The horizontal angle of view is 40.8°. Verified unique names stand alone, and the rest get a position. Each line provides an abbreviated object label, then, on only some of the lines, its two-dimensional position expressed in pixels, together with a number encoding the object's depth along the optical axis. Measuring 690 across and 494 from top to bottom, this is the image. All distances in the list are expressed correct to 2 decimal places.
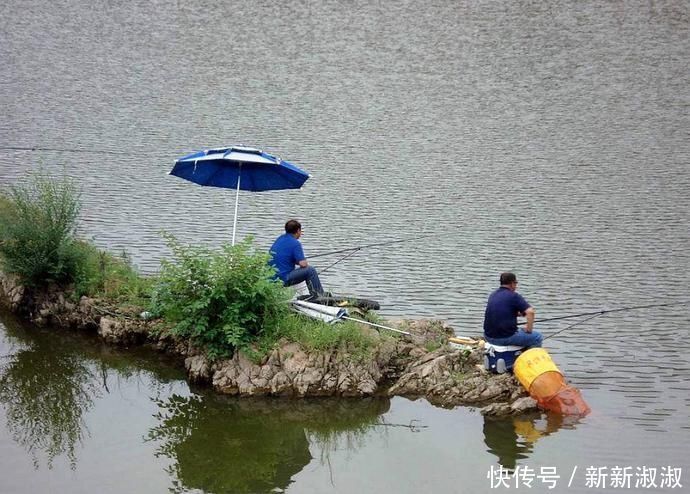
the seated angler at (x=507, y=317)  14.66
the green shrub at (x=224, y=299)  14.84
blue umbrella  16.26
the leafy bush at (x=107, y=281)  17.09
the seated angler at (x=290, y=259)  15.84
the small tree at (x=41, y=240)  17.11
